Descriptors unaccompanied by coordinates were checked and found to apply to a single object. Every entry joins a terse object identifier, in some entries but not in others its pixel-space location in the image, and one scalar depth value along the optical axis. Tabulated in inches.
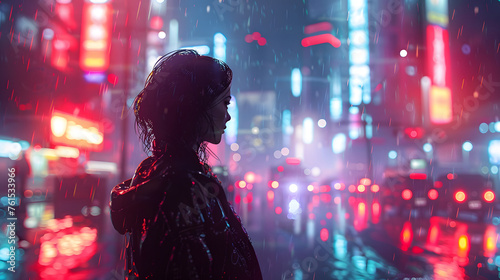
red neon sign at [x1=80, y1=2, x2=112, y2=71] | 623.8
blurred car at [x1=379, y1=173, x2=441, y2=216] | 554.6
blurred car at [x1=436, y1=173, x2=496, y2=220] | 509.7
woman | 42.9
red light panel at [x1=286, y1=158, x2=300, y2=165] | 1212.1
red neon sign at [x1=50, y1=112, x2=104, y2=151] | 669.9
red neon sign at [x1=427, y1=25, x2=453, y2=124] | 1091.3
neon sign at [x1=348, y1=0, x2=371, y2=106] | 2065.7
